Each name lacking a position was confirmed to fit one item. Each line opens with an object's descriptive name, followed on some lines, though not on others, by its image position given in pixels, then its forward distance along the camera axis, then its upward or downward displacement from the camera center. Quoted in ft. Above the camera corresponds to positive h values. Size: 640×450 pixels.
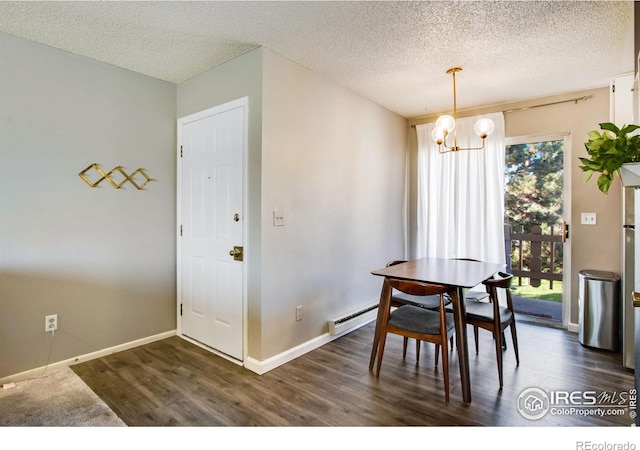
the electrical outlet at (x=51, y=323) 8.25 -2.41
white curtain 12.35 +1.10
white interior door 8.91 -0.02
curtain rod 11.11 +4.22
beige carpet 6.28 -3.63
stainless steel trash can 9.57 -2.54
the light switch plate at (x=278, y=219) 8.60 +0.16
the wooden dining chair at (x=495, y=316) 7.57 -2.14
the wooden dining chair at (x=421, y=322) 6.94 -2.20
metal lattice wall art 8.89 +1.38
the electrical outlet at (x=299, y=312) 9.32 -2.44
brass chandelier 9.12 +2.72
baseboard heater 10.32 -3.15
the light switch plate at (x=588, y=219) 11.02 +0.18
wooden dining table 6.99 -1.20
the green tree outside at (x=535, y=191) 11.91 +1.24
